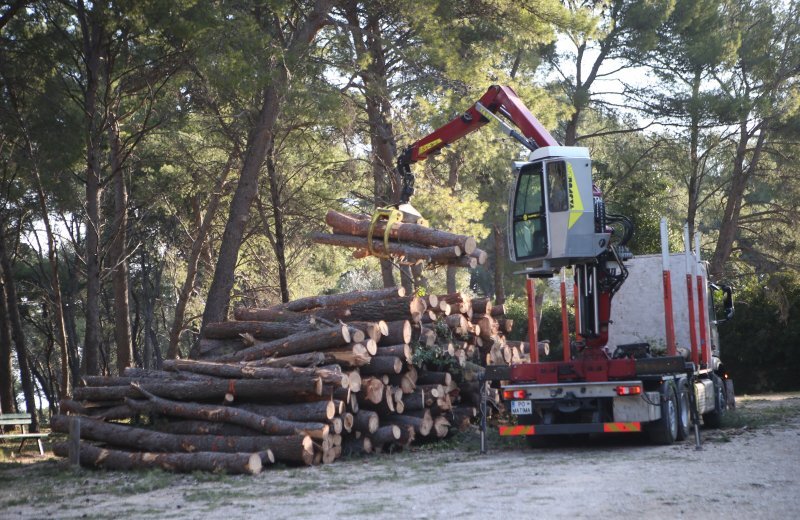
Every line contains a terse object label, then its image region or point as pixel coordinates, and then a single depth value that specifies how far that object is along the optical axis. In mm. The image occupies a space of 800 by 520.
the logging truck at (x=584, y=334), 11984
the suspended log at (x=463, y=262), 14555
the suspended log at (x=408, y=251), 14352
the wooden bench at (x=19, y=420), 15195
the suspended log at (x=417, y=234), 14492
